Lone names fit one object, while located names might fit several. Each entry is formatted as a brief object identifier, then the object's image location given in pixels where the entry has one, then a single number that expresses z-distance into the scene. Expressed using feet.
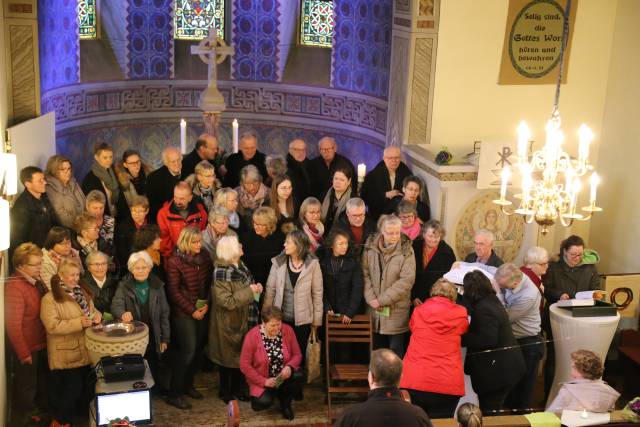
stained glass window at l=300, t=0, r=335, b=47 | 43.78
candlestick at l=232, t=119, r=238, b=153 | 33.65
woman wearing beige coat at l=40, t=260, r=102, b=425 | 22.62
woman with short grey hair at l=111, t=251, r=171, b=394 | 23.48
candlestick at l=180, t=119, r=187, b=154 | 33.01
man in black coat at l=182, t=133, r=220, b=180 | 31.35
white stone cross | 36.14
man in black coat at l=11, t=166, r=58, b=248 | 25.00
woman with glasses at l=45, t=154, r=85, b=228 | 26.18
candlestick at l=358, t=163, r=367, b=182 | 29.13
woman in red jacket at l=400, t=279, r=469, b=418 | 22.48
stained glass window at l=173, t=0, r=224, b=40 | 43.98
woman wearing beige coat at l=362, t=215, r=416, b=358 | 25.55
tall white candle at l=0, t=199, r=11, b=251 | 18.89
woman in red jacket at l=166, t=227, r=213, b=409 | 24.38
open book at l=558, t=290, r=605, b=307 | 25.76
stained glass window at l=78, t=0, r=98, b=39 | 41.24
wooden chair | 25.27
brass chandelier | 19.26
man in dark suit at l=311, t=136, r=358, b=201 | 32.12
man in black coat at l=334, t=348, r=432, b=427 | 16.38
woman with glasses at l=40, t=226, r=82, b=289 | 23.49
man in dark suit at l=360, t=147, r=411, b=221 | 30.40
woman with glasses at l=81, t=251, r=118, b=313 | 23.45
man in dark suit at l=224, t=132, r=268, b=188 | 31.53
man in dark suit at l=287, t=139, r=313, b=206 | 31.14
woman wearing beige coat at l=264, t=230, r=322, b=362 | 25.02
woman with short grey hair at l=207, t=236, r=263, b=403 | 24.50
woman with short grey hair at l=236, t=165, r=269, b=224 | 27.50
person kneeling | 24.21
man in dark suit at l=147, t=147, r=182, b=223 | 28.35
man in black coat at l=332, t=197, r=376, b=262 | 26.25
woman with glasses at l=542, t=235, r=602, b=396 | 26.86
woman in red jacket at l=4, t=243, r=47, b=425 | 22.66
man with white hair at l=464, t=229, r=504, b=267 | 26.30
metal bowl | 22.77
